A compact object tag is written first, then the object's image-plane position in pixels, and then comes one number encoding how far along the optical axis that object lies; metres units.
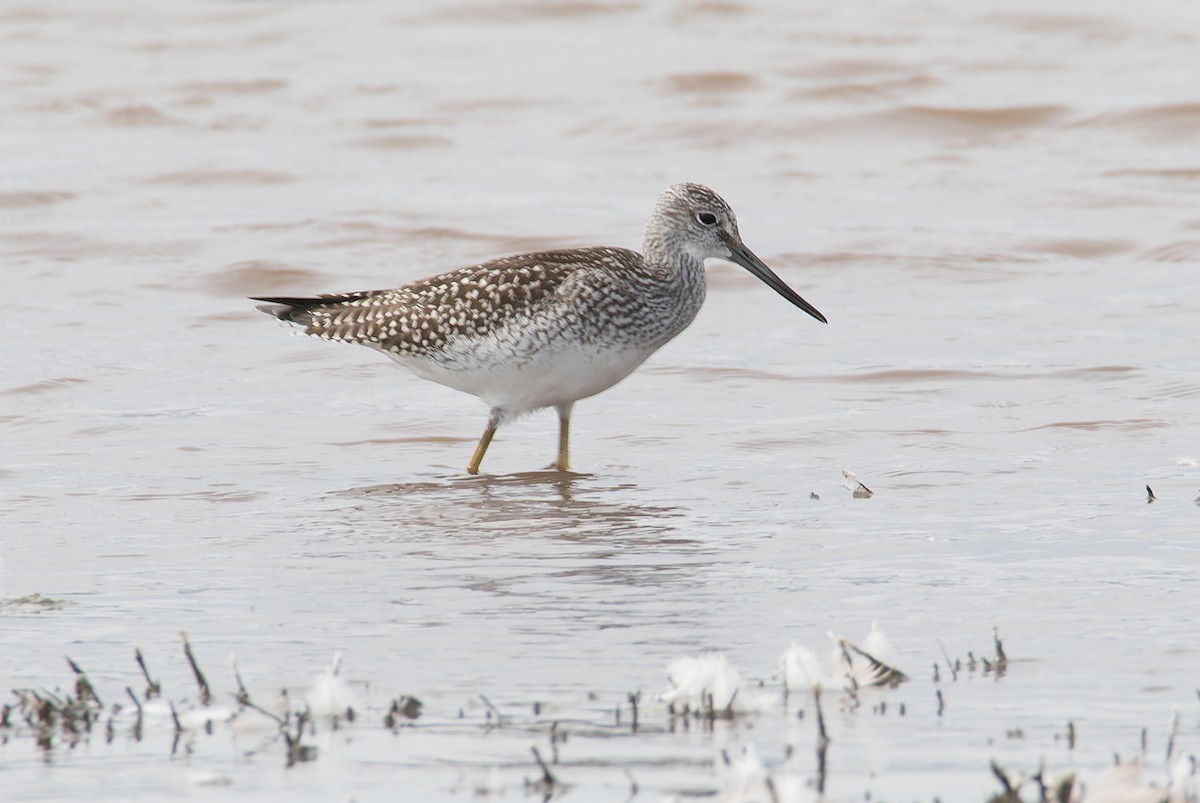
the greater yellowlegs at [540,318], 17.23
